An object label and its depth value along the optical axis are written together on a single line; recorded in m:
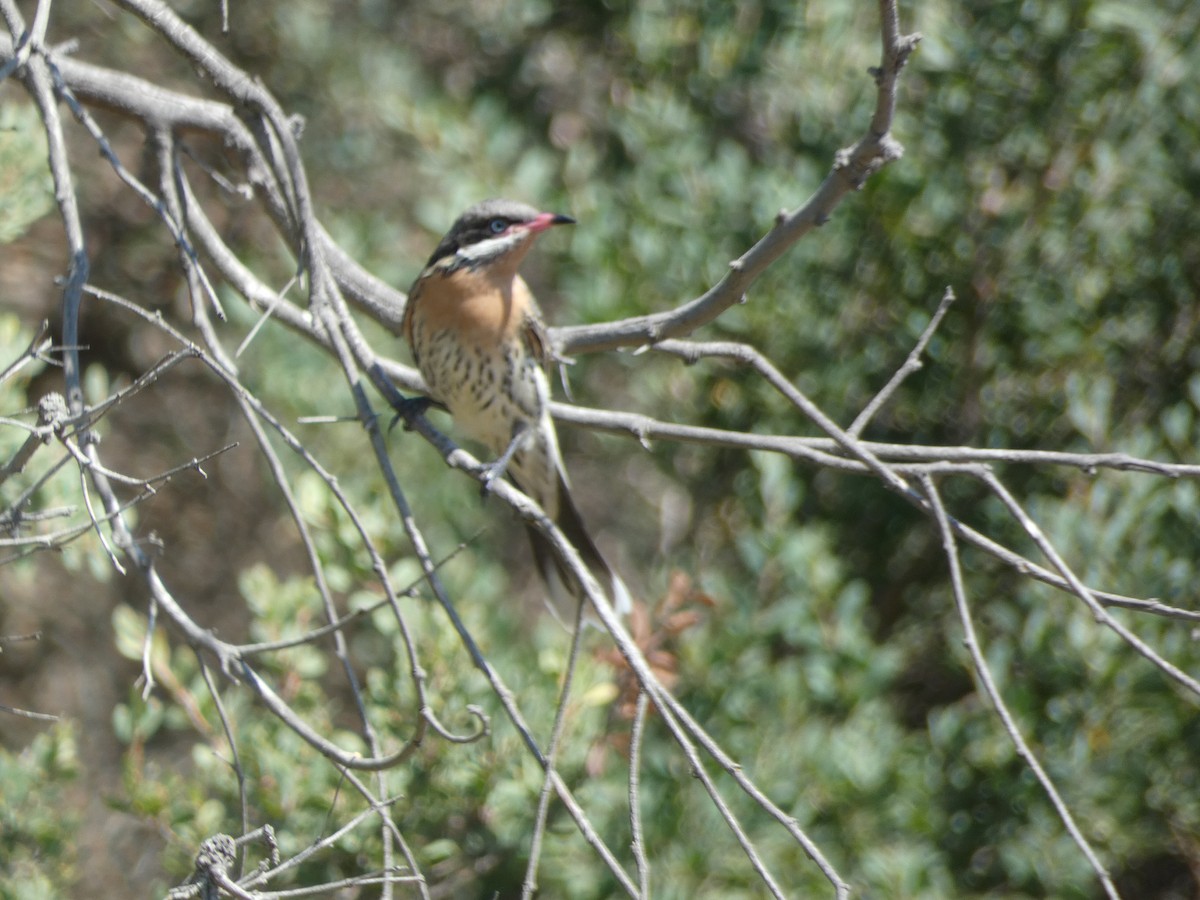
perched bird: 8.76
